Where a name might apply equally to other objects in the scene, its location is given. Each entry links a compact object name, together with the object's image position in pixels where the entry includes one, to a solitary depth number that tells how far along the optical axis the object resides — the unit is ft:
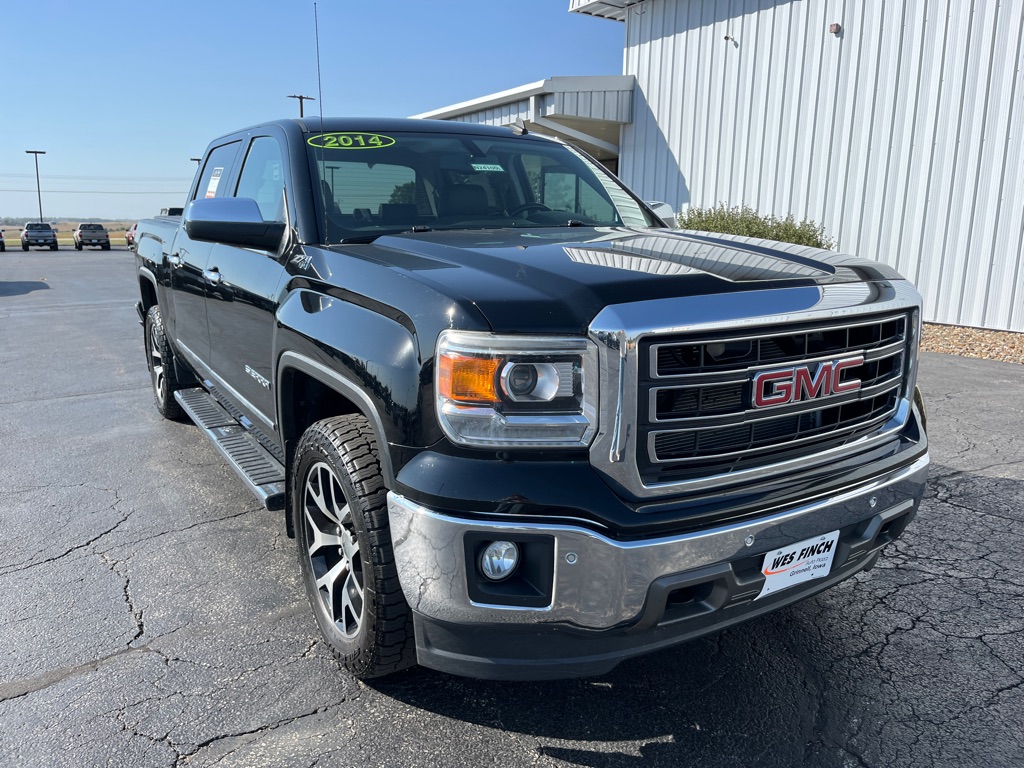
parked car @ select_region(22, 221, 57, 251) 137.90
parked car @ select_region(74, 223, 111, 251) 143.64
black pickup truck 6.55
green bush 35.82
